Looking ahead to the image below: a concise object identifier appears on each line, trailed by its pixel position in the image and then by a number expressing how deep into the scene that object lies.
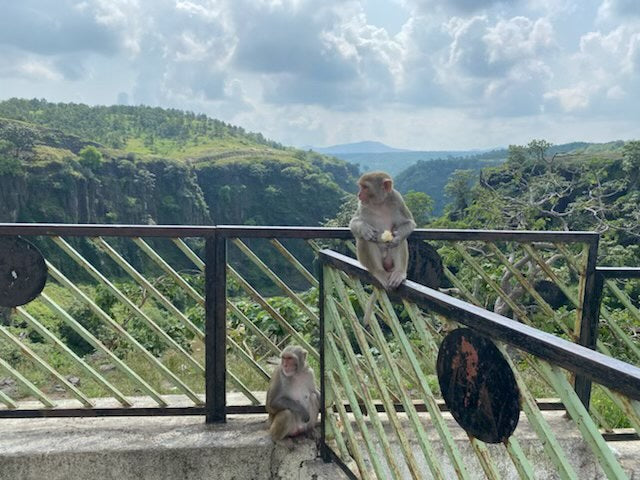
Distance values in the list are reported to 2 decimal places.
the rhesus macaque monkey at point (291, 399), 2.89
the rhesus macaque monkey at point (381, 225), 2.88
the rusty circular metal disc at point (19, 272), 2.96
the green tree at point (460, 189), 42.12
